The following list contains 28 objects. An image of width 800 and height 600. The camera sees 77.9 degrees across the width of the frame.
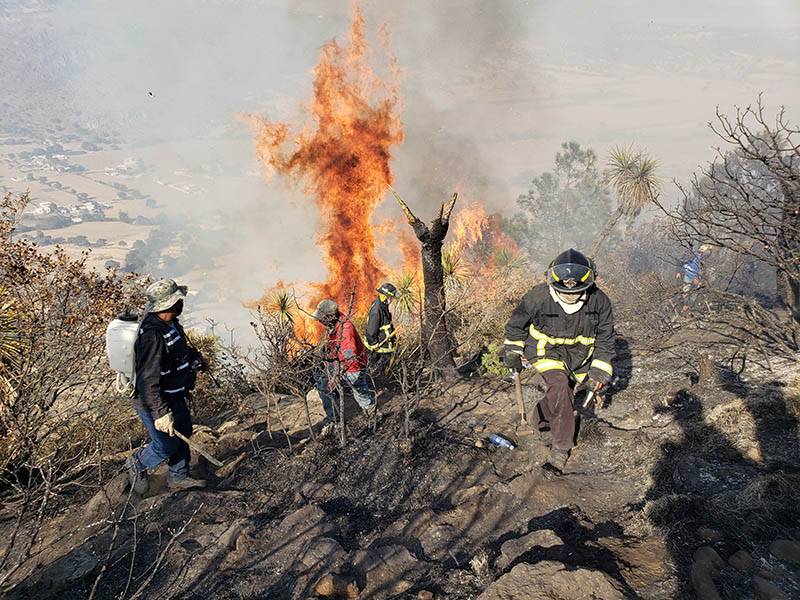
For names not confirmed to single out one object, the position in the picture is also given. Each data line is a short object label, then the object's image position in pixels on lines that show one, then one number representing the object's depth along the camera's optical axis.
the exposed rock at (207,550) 3.29
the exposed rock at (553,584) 2.66
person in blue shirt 9.21
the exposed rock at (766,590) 2.47
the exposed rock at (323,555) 3.28
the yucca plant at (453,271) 11.92
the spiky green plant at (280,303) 9.51
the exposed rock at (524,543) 3.15
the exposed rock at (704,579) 2.58
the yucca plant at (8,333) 6.27
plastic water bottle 4.99
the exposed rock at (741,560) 2.74
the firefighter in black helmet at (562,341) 4.48
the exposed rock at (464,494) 4.14
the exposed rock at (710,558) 2.75
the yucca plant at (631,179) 19.06
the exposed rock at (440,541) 3.43
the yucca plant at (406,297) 11.70
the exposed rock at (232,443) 5.48
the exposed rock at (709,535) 3.01
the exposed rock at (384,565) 3.12
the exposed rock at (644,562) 2.77
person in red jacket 5.59
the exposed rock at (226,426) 6.33
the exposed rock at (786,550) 2.76
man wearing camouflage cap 4.23
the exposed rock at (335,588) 3.02
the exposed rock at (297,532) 3.46
